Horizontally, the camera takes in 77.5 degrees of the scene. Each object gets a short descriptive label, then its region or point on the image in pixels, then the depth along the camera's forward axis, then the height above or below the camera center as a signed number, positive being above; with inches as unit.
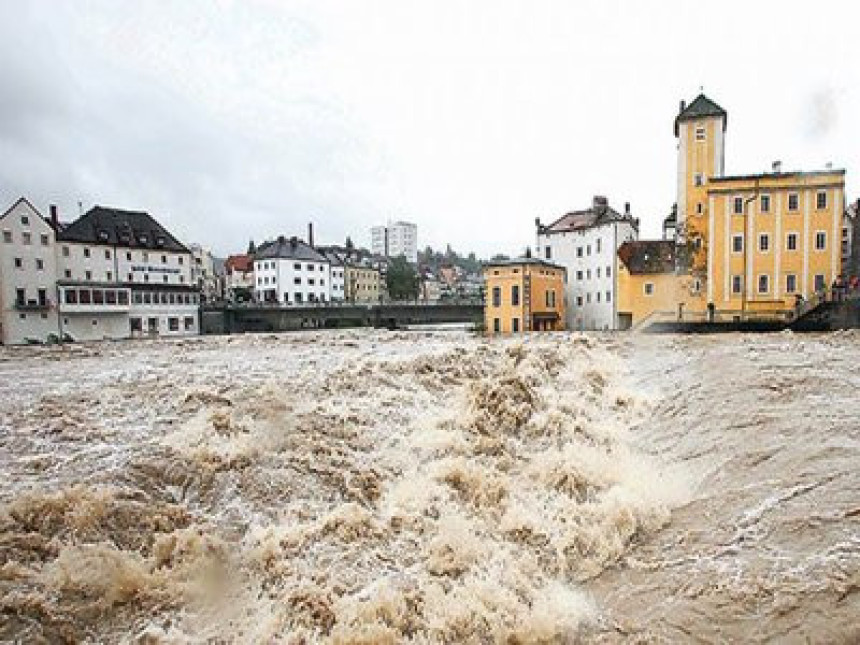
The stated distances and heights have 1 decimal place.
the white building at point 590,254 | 1753.2 +155.0
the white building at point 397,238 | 7480.3 +884.3
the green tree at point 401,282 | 3262.8 +114.8
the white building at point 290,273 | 2785.4 +159.6
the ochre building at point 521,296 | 1662.2 +9.4
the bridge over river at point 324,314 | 2058.3 -48.1
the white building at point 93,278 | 1603.1 +94.2
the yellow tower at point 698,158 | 1512.1 +397.2
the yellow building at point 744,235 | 1307.8 +157.1
